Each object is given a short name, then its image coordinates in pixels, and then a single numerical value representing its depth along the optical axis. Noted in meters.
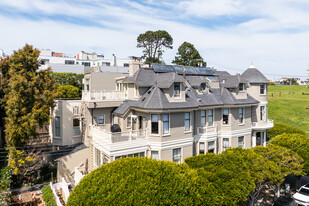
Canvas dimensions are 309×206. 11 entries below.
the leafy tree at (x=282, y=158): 18.08
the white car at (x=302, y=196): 17.17
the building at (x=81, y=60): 52.56
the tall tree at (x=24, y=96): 17.39
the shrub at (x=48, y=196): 16.97
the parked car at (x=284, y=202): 18.30
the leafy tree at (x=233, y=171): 14.30
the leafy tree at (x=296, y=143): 20.31
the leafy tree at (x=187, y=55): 56.38
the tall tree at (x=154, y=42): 52.91
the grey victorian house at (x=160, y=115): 18.14
